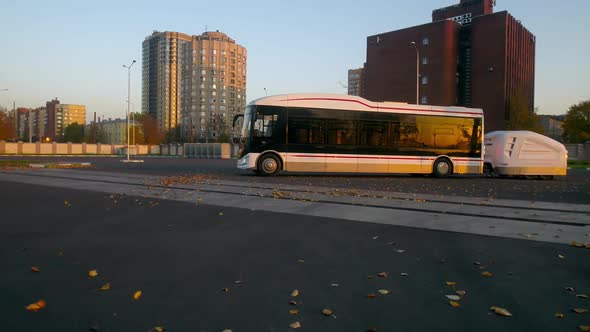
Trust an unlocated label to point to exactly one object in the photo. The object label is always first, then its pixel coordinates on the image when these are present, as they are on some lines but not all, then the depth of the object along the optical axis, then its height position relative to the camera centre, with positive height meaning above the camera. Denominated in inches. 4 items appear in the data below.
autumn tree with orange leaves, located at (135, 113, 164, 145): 3518.7 +133.3
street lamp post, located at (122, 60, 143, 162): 1662.4 +240.4
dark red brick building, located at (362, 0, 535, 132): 2342.5 +526.1
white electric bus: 763.4 +28.9
